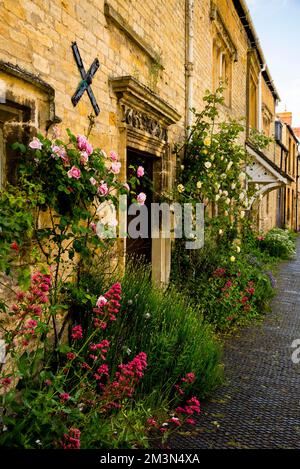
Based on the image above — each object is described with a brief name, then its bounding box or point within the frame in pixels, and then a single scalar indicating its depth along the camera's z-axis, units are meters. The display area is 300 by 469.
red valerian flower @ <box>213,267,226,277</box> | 6.43
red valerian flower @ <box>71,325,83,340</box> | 3.09
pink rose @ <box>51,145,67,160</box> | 3.27
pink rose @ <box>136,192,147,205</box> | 4.04
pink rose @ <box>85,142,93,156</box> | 3.46
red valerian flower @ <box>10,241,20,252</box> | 2.89
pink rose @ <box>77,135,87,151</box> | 3.41
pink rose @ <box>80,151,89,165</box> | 3.42
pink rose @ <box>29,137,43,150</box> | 3.11
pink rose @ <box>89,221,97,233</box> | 3.80
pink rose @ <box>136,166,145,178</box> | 4.07
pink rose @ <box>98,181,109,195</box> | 3.60
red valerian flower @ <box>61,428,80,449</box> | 2.39
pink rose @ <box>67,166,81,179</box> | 3.28
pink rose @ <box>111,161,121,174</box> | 3.75
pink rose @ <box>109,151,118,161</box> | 3.75
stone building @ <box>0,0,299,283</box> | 3.27
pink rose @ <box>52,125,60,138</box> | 3.44
